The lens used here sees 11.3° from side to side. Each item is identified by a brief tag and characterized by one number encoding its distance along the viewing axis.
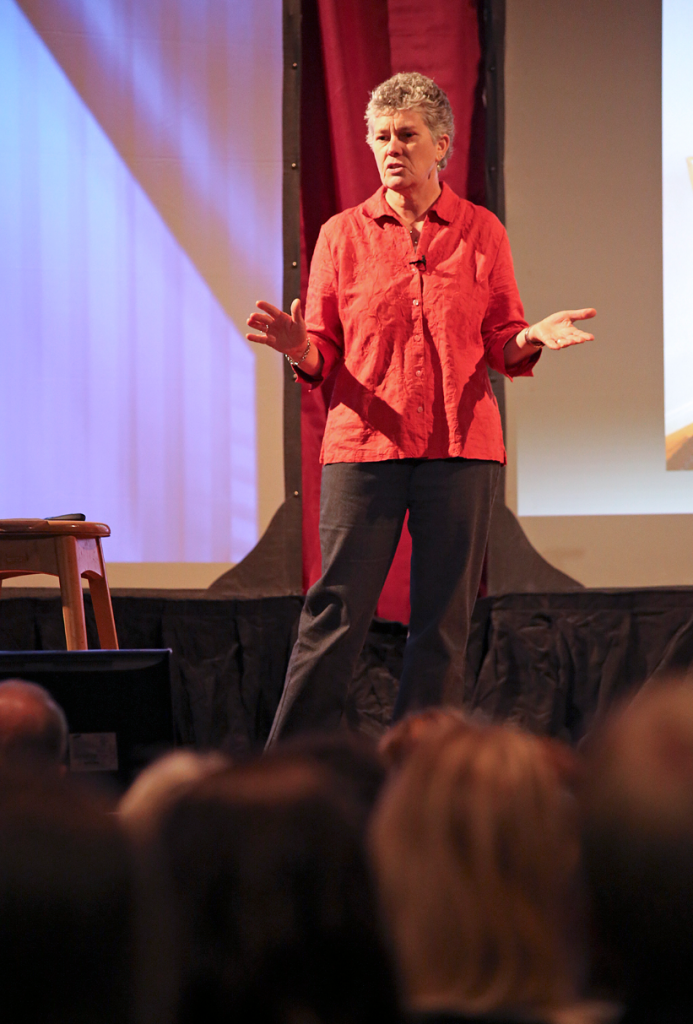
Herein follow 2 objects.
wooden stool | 7.75
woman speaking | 7.61
